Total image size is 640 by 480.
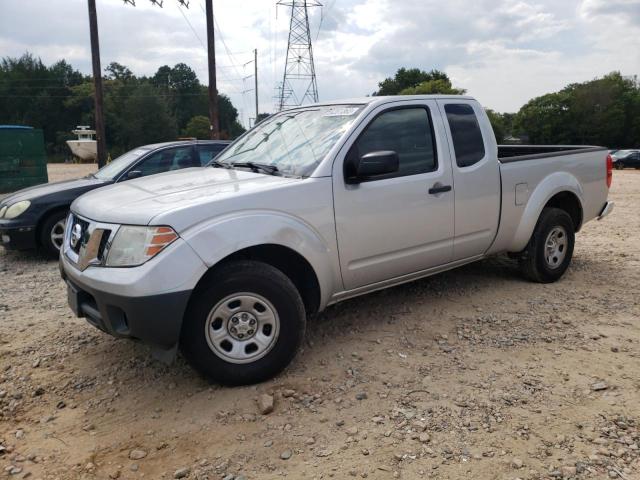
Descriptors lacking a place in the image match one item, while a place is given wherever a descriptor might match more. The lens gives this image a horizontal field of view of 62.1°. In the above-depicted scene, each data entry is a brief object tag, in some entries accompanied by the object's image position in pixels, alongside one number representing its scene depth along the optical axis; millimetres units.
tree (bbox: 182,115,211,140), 76575
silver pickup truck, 3053
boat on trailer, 55188
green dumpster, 12773
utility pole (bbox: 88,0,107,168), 16094
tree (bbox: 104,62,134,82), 87025
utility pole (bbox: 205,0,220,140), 17125
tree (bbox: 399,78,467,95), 53294
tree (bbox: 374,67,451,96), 77875
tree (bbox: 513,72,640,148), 61000
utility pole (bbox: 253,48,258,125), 65375
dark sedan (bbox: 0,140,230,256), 6879
